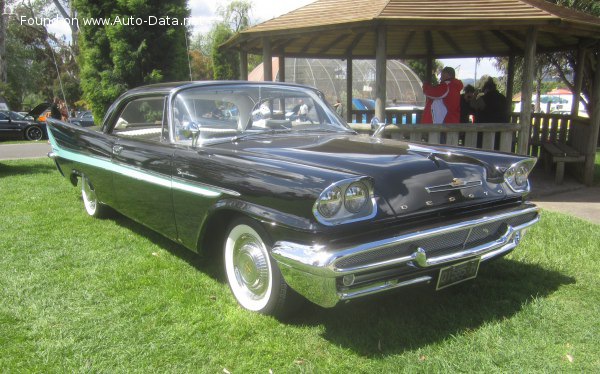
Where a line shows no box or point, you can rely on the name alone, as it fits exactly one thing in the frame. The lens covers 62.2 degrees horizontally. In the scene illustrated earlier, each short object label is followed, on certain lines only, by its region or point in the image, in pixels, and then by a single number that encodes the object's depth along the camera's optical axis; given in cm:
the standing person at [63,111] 1817
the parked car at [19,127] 1912
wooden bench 825
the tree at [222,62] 3441
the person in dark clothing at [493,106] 915
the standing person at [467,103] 973
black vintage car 270
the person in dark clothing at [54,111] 1201
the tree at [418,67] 3911
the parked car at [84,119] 2140
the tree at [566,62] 1471
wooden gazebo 700
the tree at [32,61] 3759
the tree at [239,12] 4325
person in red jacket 788
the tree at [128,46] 1248
